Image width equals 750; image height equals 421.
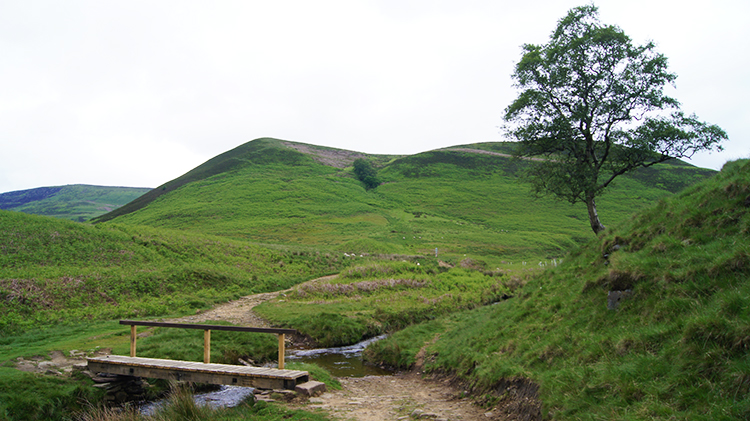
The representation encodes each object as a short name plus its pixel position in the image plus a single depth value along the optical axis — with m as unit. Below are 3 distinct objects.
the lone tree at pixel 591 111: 24.47
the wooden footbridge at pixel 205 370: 12.15
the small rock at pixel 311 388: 12.10
